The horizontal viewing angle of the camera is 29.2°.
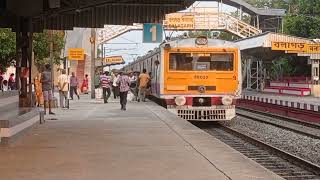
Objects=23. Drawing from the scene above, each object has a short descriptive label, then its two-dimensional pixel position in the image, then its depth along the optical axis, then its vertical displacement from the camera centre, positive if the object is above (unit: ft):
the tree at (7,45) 117.29 +4.96
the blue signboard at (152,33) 118.83 +7.26
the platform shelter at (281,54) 129.08 +3.81
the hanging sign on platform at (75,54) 104.12 +2.78
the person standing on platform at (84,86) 155.07 -3.96
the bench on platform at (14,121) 37.19 -3.59
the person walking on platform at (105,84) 96.58 -2.15
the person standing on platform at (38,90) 74.84 -2.46
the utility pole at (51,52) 77.23 +2.28
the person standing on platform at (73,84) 111.01 -2.47
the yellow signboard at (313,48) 126.70 +4.72
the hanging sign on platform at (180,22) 169.48 +13.48
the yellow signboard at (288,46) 129.08 +5.21
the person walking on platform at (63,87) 76.38 -2.10
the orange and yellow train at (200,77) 67.67 -0.79
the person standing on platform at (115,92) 117.66 -4.21
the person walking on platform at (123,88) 76.57 -2.22
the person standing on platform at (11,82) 143.84 -2.82
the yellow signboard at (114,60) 211.82 +3.61
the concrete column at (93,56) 114.83 +2.75
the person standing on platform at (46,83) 63.00 -1.31
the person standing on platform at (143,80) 91.15 -1.51
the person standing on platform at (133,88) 103.39 -3.02
